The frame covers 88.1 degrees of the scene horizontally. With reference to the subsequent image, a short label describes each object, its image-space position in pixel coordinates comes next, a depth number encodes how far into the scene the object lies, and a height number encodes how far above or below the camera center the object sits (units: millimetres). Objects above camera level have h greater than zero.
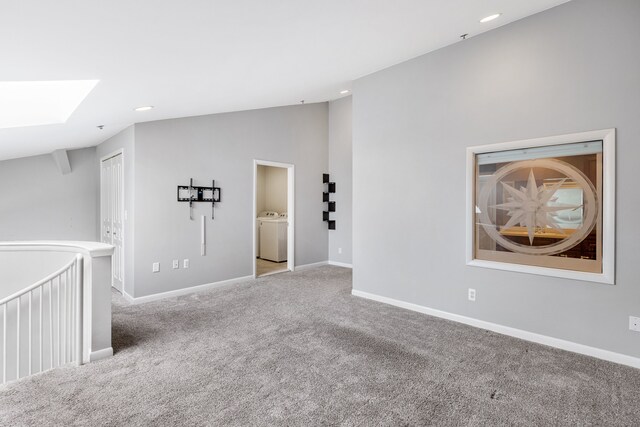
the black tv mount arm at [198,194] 4491 +225
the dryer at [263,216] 7320 -144
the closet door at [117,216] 4535 -83
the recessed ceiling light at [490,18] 2883 +1698
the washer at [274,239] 6773 -611
